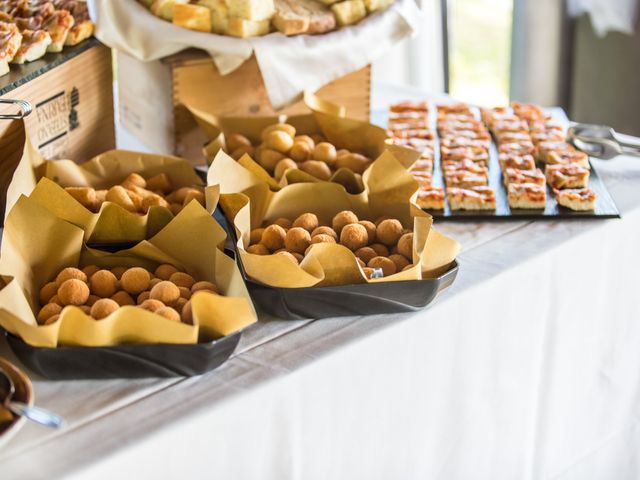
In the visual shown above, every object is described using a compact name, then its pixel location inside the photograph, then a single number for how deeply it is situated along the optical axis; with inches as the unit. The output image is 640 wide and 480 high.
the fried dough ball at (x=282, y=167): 54.7
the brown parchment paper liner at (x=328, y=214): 41.4
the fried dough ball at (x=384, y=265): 43.4
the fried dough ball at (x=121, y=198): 49.2
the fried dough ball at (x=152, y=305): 38.5
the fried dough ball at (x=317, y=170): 54.6
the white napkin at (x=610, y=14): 117.0
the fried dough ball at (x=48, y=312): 38.9
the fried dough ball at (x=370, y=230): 47.1
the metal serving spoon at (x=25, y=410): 32.2
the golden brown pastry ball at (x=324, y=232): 46.4
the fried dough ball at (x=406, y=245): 44.8
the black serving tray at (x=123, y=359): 36.1
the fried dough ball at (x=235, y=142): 58.9
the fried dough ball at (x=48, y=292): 41.0
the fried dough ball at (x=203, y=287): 41.1
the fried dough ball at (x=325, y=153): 56.2
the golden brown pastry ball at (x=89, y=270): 43.0
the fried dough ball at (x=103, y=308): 38.2
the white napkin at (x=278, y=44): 60.6
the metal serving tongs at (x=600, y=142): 63.6
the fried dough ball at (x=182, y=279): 42.1
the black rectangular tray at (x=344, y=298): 41.8
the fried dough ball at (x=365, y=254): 45.0
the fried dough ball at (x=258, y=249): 45.3
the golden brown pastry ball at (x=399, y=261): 44.3
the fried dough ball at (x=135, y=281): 41.4
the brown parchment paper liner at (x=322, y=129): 58.2
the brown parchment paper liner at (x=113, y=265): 35.9
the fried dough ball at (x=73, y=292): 39.8
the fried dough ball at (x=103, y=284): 41.3
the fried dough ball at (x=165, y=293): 39.8
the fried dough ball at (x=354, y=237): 45.9
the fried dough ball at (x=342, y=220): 47.8
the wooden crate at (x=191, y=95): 62.2
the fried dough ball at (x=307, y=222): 47.6
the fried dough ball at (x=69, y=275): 41.3
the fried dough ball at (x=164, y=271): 43.2
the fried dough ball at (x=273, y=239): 46.0
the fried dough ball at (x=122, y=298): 40.6
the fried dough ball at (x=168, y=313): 37.5
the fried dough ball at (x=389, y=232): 46.6
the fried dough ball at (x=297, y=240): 45.4
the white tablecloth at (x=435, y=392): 35.2
